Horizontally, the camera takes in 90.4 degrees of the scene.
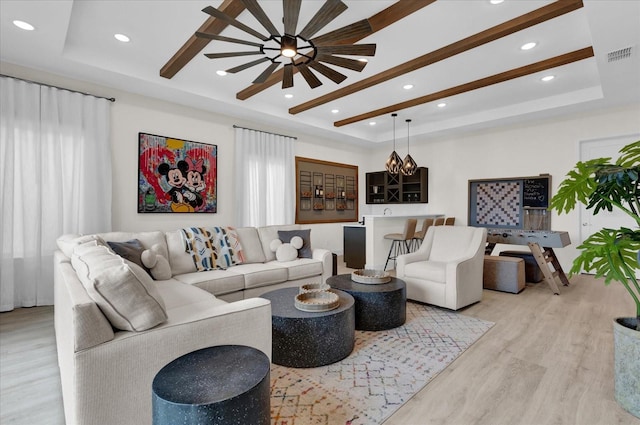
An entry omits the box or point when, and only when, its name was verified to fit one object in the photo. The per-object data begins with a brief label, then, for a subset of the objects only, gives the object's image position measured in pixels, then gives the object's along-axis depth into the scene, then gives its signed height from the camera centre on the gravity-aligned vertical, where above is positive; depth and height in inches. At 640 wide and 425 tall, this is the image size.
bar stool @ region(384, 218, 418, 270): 207.8 -19.4
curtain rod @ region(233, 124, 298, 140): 213.5 +56.1
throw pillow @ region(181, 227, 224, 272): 141.0 -17.6
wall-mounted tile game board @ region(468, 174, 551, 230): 222.5 +5.4
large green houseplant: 68.8 -8.7
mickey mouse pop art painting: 174.1 +19.9
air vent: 122.6 +61.5
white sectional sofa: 51.4 -23.3
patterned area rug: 70.6 -44.7
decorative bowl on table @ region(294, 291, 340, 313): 93.4 -28.5
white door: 195.0 -0.2
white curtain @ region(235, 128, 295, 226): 212.7 +22.5
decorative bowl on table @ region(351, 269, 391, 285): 124.3 -26.8
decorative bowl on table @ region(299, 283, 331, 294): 107.8 -27.5
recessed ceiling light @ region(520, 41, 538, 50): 131.4 +68.9
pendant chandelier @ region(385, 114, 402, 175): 232.8 +33.6
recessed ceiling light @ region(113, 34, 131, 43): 125.6 +68.8
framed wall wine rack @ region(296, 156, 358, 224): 258.4 +15.7
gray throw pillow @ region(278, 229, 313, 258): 169.6 -16.0
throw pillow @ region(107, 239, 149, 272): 116.2 -15.3
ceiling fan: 83.6 +50.6
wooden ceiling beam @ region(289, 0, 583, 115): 104.3 +66.1
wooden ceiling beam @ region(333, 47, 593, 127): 139.3 +67.3
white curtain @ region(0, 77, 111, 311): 135.3 +14.2
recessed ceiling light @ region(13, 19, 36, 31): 107.7 +63.4
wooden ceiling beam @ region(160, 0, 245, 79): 99.9 +65.3
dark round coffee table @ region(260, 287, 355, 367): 89.2 -36.5
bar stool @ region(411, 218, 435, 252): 218.5 -14.6
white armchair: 135.0 -26.0
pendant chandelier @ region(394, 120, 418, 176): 237.8 +32.6
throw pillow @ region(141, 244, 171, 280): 120.6 -21.2
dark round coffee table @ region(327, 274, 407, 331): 114.9 -35.6
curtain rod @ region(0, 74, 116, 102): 137.2 +56.5
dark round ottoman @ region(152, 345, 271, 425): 43.0 -26.2
